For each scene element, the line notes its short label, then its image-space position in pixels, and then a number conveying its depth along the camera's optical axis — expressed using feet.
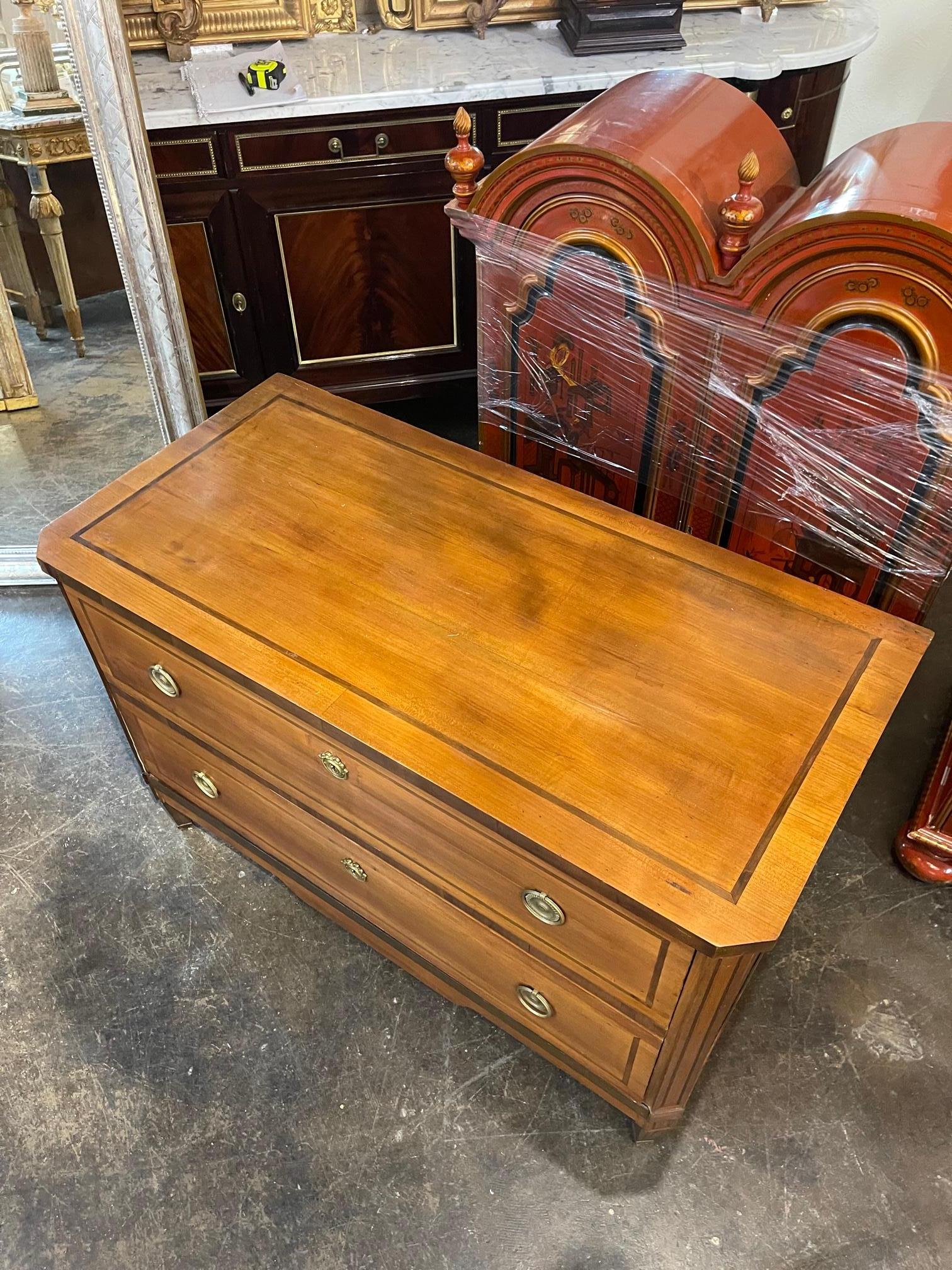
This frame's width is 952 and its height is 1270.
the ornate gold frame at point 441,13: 7.57
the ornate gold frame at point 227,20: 7.13
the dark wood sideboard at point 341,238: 6.91
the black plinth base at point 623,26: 7.10
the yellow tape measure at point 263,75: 6.72
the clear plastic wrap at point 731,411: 4.18
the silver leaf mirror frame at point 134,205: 5.30
